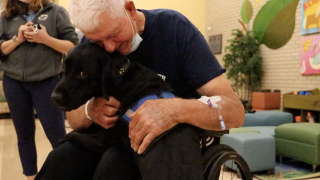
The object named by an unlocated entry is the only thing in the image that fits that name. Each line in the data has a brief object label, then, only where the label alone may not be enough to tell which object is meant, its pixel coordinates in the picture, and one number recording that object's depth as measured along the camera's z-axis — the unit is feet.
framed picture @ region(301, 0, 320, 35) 13.47
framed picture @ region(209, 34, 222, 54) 20.32
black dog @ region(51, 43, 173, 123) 3.10
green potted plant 16.10
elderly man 2.81
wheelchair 2.98
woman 5.42
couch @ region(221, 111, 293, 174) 7.91
